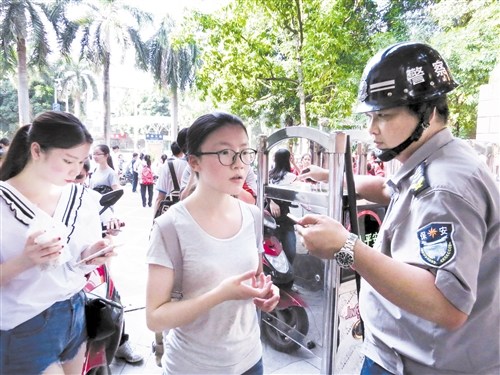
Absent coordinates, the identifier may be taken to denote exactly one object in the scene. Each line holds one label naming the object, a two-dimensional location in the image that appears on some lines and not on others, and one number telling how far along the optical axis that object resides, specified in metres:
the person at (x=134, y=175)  13.45
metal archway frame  2.01
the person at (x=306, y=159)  4.74
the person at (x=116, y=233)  1.76
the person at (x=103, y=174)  4.10
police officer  1.00
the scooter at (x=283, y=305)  2.56
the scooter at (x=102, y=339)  1.69
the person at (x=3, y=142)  5.52
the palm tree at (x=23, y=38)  7.07
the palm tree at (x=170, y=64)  16.69
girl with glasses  1.16
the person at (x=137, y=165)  13.08
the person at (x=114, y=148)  9.41
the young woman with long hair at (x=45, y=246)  1.27
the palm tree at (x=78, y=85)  20.27
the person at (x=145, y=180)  10.36
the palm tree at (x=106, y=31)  12.36
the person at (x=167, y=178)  3.81
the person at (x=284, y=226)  2.55
